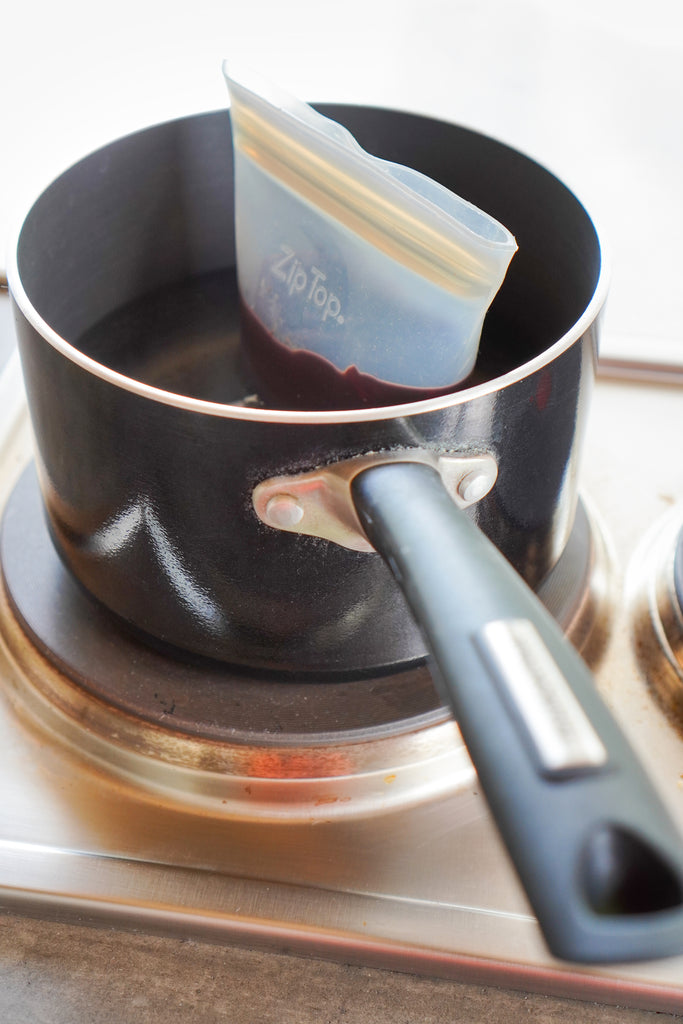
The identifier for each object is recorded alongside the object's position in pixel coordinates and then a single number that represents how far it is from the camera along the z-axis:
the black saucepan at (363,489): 0.18
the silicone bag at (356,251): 0.32
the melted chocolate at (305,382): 0.35
